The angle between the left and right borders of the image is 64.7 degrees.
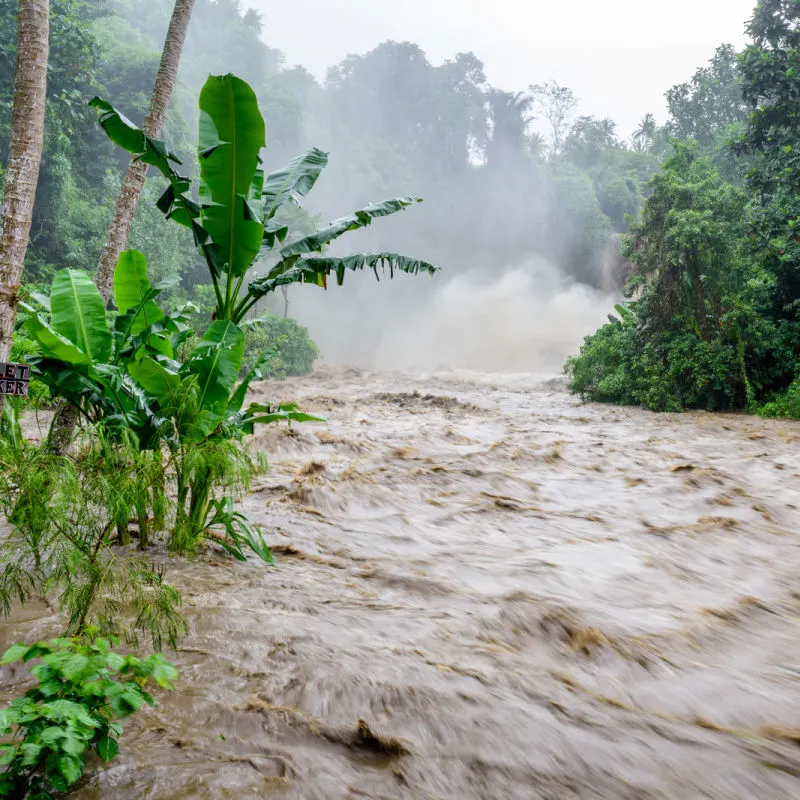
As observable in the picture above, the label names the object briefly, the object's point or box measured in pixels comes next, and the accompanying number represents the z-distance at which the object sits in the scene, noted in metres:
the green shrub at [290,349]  25.44
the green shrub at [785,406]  11.98
